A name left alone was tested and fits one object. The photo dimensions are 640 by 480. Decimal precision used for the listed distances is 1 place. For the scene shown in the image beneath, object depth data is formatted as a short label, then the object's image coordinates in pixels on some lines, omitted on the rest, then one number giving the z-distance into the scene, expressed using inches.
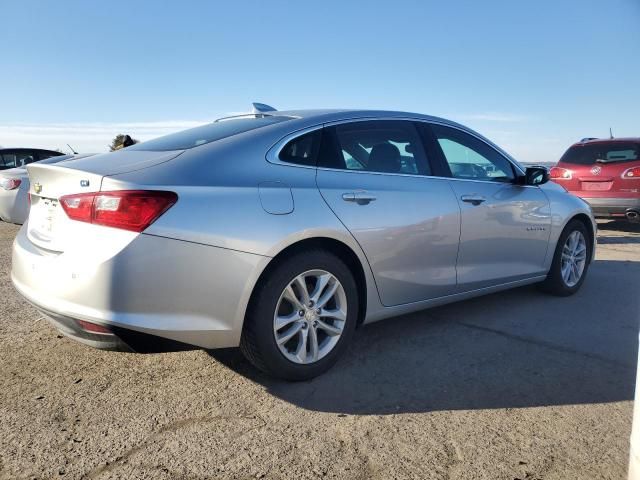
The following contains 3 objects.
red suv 356.5
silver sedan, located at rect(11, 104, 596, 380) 99.0
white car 339.3
